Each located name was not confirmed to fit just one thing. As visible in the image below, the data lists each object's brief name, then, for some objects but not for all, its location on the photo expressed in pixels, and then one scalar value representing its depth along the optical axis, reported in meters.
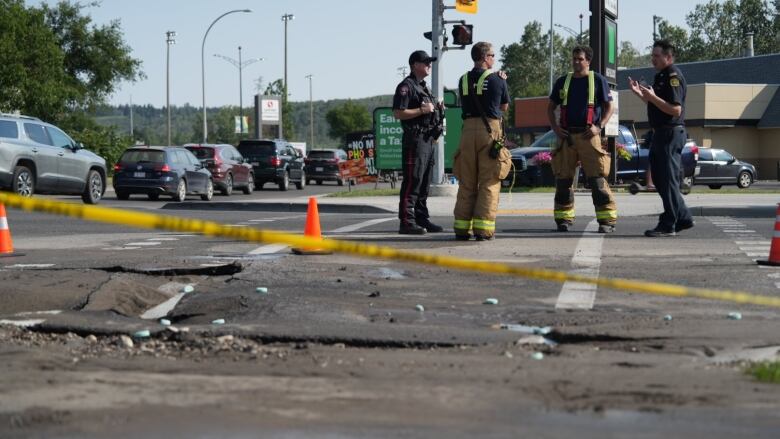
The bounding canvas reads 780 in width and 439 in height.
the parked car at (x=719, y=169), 36.78
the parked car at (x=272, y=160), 42.47
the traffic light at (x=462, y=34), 22.88
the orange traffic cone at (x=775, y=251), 9.91
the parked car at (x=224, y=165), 35.38
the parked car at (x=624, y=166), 27.80
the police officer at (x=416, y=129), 12.79
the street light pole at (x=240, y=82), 93.50
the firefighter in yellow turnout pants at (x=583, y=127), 12.81
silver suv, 21.14
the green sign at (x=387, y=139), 28.28
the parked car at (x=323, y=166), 53.56
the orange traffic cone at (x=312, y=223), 11.20
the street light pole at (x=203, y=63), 68.69
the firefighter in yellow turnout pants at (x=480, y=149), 12.05
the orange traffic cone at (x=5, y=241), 11.16
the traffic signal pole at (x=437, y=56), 23.78
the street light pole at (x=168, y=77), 69.59
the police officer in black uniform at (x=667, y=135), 12.69
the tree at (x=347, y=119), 130.00
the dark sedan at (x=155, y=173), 29.75
